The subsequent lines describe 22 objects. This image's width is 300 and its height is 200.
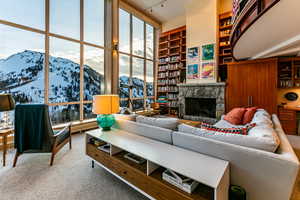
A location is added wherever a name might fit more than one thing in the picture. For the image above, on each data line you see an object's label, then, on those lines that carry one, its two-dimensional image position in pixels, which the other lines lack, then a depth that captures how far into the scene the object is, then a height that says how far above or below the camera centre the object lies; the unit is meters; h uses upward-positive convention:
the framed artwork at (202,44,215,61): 4.88 +1.69
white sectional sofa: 1.04 -0.53
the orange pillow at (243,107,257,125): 3.03 -0.35
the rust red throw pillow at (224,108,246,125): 3.24 -0.41
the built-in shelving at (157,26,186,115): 6.09 +1.58
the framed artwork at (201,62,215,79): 4.97 +1.06
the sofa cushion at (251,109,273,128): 1.71 -0.30
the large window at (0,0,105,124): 3.26 +1.25
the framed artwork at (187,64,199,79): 5.30 +1.08
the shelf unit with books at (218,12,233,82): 4.86 +1.94
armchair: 2.23 -0.50
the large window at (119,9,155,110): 5.61 +1.77
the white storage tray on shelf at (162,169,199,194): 1.11 -0.69
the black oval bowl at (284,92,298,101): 4.07 +0.10
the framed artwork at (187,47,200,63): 5.20 +1.70
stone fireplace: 4.91 -0.07
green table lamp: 2.26 -0.15
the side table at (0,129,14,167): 2.24 -0.56
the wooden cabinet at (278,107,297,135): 3.85 -0.57
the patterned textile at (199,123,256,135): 1.53 -0.35
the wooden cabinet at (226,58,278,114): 4.06 +0.47
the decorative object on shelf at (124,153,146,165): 1.58 -0.70
